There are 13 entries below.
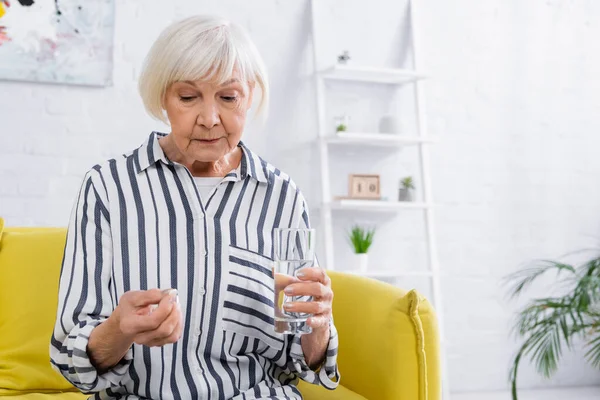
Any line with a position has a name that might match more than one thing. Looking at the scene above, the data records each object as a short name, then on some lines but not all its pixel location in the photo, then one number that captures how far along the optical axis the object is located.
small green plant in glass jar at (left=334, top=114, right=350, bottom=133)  3.39
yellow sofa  1.45
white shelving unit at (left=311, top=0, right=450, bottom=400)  3.35
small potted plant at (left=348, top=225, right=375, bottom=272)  3.37
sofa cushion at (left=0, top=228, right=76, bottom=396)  1.90
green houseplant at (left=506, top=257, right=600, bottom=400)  3.76
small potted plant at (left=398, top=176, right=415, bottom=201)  3.51
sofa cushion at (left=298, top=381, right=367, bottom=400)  1.58
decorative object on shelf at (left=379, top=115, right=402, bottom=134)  3.48
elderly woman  1.36
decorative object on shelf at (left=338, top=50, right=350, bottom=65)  3.39
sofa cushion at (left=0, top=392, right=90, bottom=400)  1.84
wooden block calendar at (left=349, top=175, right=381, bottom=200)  3.45
